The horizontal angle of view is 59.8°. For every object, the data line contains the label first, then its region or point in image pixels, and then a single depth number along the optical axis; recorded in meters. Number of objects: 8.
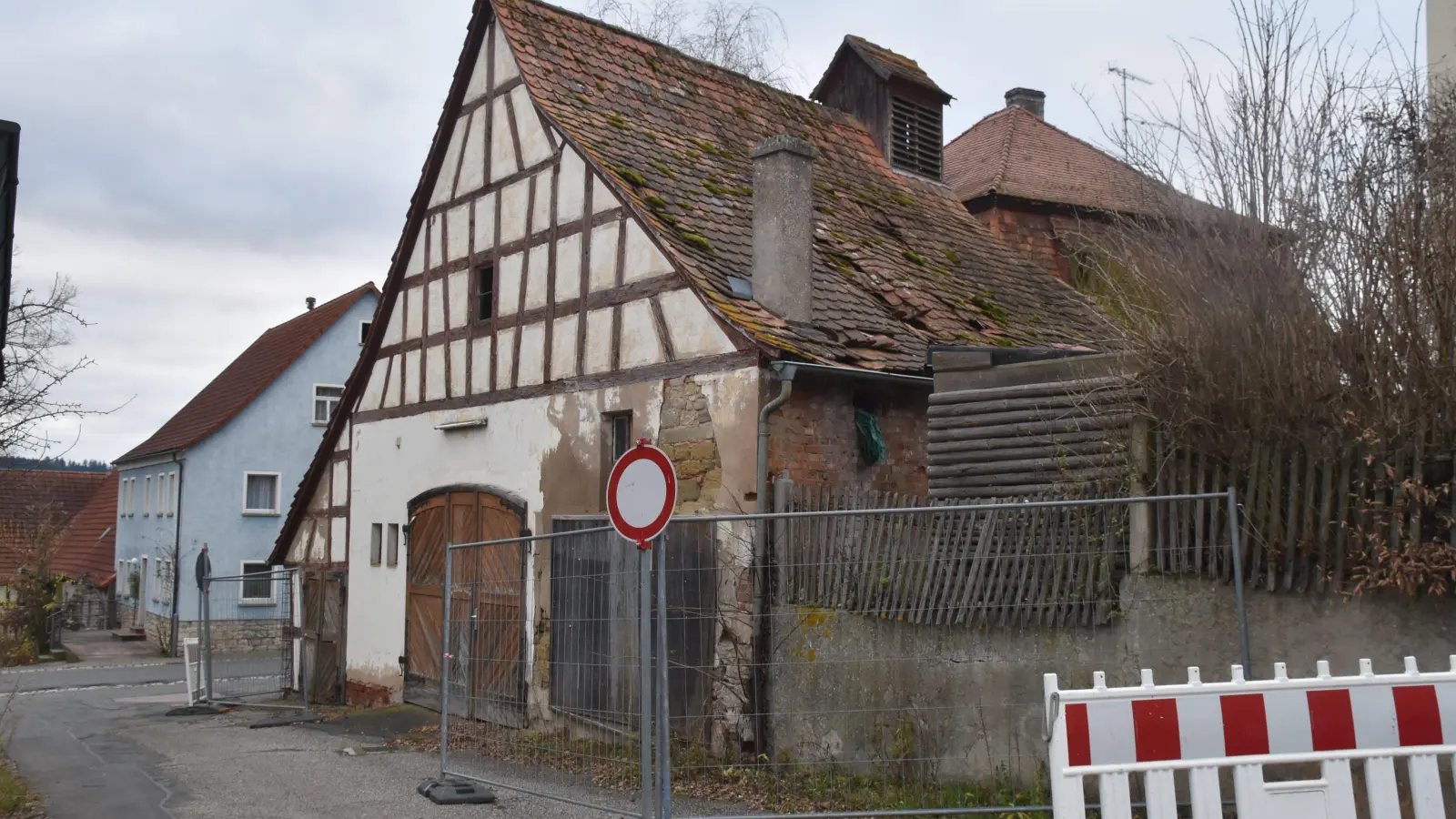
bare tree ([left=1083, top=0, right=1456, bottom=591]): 6.32
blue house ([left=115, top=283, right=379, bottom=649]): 32.12
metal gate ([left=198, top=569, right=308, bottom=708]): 18.31
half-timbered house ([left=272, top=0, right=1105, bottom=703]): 11.47
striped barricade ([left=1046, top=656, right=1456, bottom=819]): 4.91
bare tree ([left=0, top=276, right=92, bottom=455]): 14.73
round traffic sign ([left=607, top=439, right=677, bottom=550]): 7.01
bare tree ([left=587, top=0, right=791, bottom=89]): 28.30
